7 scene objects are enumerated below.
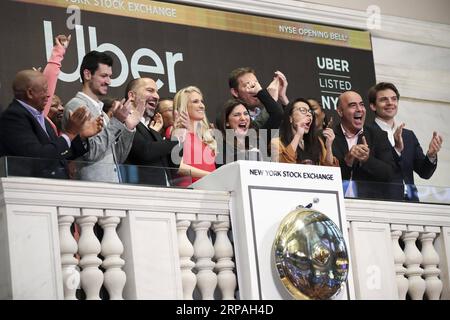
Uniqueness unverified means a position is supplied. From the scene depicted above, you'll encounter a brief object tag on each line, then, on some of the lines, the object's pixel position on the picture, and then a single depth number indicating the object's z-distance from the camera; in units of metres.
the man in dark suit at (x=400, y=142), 7.75
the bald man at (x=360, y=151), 5.70
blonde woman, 6.35
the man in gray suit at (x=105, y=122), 4.71
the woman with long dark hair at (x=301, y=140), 7.47
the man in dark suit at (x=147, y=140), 6.15
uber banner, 7.36
